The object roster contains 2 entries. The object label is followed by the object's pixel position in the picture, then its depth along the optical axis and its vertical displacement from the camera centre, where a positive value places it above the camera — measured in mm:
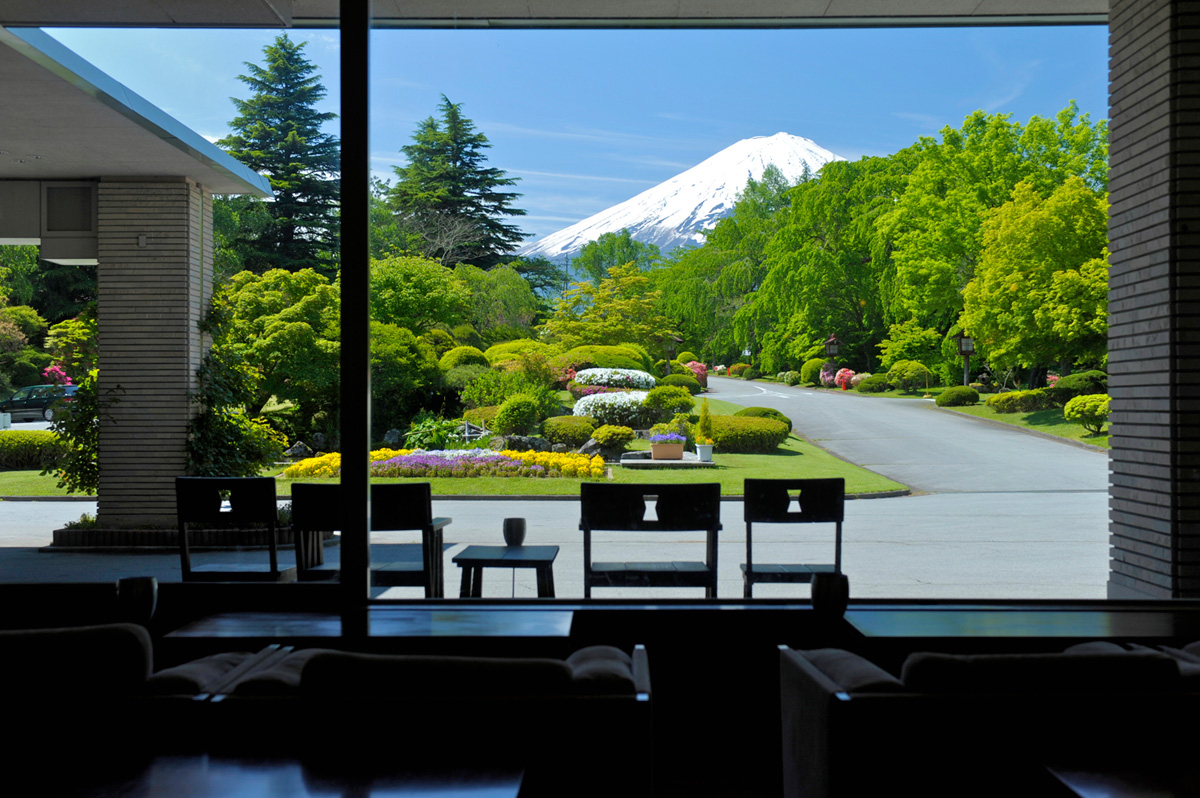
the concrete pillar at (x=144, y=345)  5918 +335
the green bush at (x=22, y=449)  8492 -618
